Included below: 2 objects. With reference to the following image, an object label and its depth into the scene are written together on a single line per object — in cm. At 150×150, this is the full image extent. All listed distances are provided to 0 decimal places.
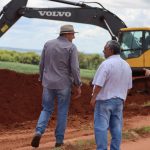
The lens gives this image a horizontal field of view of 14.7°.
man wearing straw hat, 1005
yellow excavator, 2088
